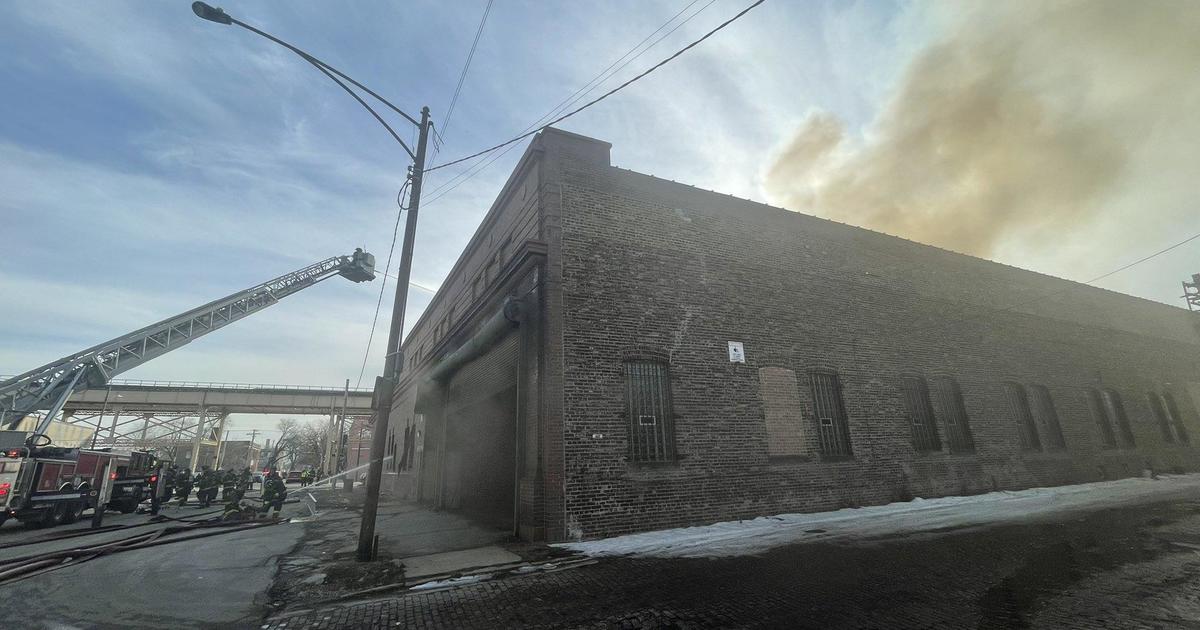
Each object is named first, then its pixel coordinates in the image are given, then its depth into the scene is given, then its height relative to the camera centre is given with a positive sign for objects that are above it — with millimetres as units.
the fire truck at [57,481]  12500 -400
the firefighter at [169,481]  20930 -744
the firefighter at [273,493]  13883 -936
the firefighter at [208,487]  19141 -957
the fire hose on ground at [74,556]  6888 -1439
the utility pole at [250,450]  85138 +1593
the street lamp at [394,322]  7402 +2285
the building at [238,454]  88250 +1405
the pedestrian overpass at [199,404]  38688 +5079
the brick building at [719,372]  9523 +1772
